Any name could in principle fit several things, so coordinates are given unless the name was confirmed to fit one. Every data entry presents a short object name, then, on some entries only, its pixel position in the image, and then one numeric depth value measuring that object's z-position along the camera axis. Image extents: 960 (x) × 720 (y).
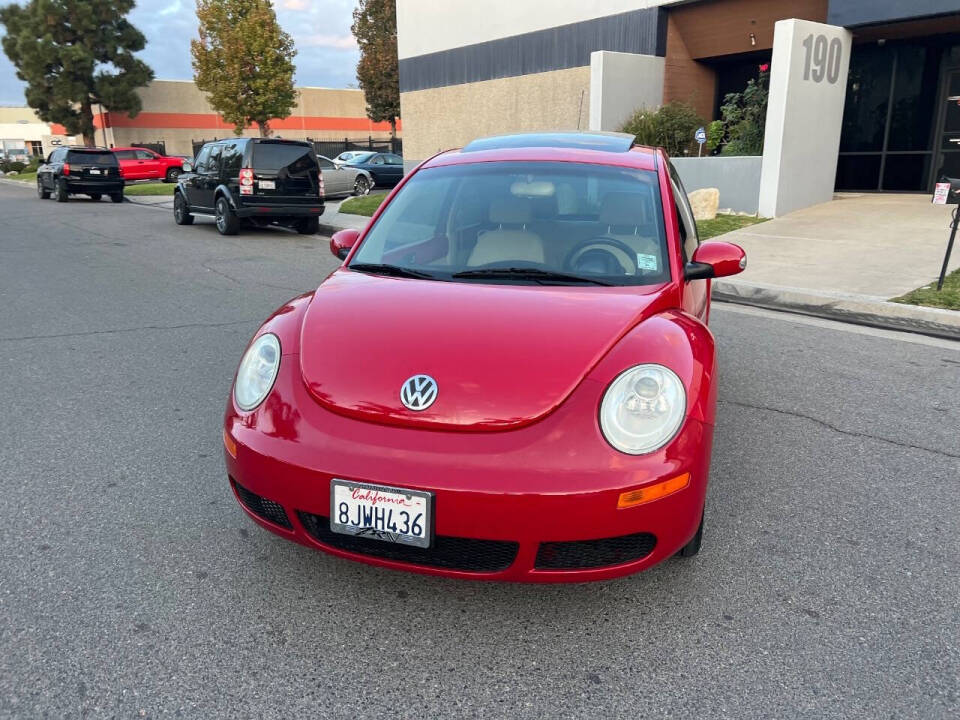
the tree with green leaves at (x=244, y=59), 30.20
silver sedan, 21.34
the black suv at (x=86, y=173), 22.86
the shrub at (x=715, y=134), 16.14
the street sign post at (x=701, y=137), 13.55
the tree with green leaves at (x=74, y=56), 43.06
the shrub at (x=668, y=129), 15.68
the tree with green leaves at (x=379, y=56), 44.88
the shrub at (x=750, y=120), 14.69
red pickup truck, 31.81
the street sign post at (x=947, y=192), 7.14
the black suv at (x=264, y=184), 13.58
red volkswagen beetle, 2.27
